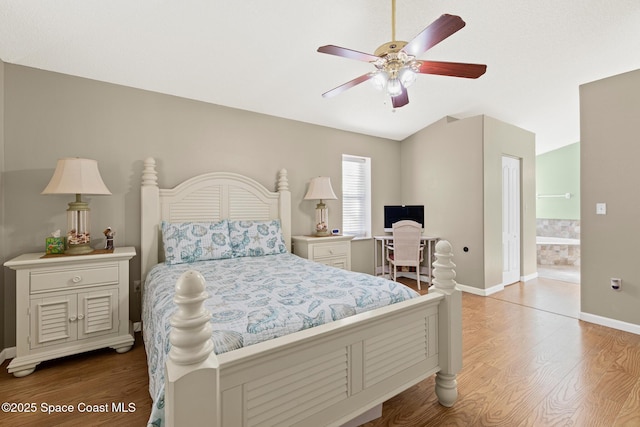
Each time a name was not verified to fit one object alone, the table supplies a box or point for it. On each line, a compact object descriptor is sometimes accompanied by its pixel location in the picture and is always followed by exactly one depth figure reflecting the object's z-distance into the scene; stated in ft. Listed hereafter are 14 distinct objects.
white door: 14.74
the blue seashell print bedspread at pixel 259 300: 4.19
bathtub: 19.66
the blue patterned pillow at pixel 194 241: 8.72
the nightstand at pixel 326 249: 11.55
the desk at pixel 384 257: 14.97
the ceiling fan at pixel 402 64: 5.62
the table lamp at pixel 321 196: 12.36
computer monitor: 15.75
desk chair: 13.73
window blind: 15.11
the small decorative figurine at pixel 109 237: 8.67
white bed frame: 3.18
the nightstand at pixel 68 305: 7.02
